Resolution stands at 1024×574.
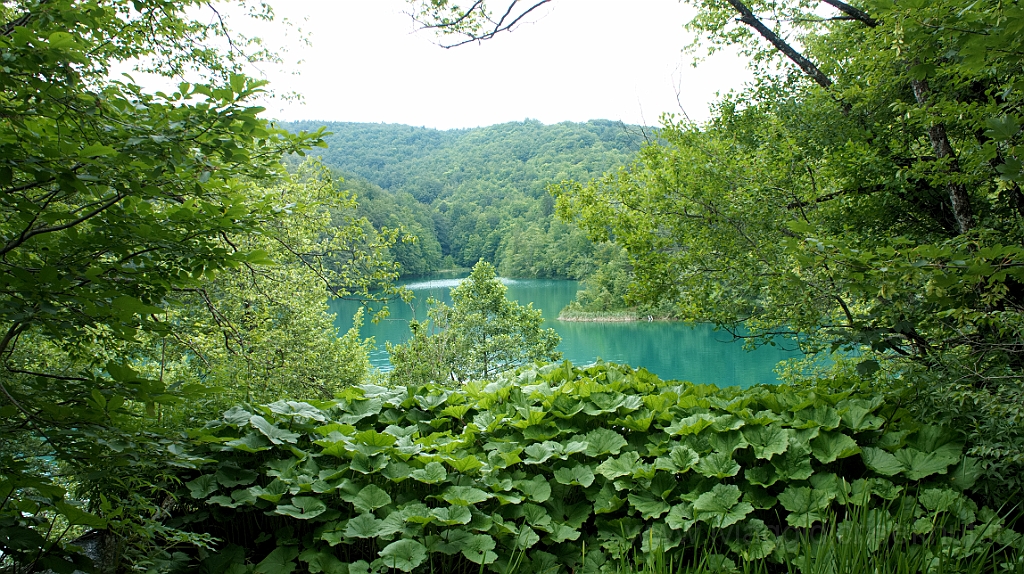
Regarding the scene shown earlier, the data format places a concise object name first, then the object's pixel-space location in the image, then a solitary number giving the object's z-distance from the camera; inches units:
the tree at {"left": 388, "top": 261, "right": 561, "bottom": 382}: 525.3
